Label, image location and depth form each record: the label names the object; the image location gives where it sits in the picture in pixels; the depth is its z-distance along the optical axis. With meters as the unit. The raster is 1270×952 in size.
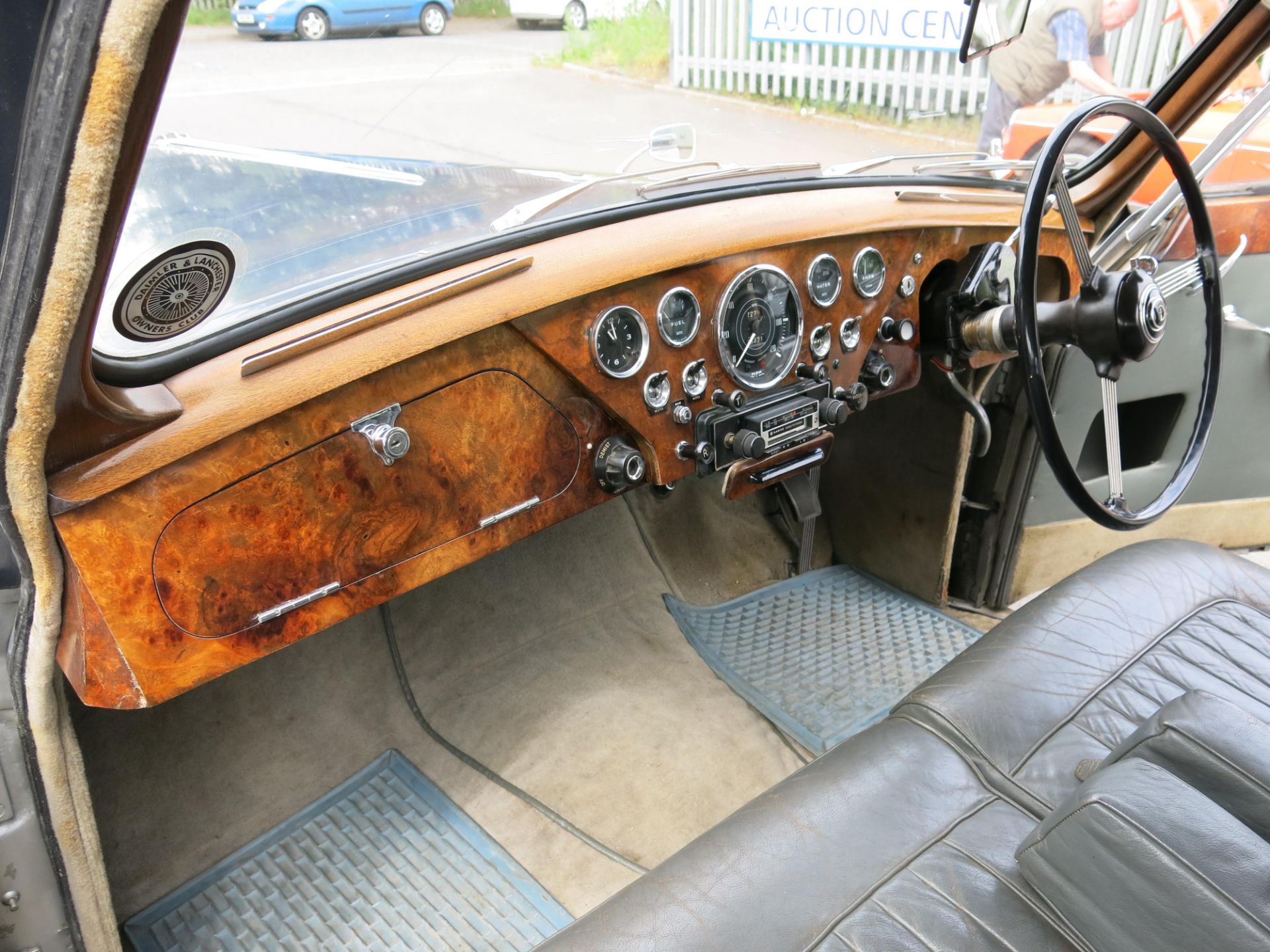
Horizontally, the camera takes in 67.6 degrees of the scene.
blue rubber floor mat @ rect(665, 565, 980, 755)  2.38
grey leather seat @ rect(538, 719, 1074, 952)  1.15
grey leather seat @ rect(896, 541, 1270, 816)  1.46
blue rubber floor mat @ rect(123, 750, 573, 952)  1.83
